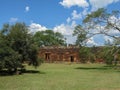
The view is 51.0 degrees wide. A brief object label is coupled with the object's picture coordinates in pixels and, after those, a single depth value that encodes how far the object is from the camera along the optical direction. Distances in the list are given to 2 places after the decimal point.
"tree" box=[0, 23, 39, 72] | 13.18
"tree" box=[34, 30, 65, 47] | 39.25
